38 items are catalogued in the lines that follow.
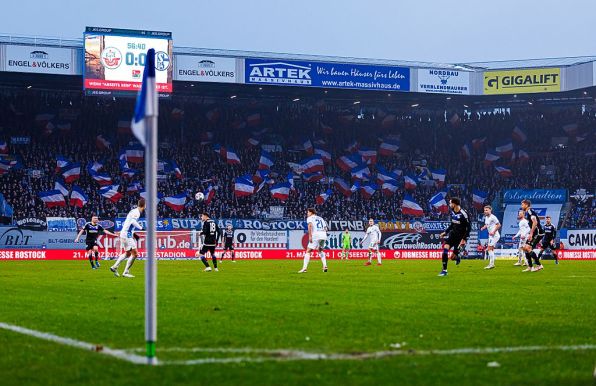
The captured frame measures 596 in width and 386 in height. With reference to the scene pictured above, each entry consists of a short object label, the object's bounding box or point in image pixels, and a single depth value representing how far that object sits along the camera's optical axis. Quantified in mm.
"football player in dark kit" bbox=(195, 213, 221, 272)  35500
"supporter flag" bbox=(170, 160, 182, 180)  66438
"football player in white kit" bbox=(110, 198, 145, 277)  29172
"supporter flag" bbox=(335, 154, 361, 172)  72000
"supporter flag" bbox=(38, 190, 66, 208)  61438
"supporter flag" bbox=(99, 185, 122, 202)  63062
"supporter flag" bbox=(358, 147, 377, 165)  73500
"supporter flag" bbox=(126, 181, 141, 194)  64125
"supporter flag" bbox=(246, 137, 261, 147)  71862
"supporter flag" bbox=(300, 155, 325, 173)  70688
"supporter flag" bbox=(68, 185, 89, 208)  61766
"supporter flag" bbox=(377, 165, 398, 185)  72125
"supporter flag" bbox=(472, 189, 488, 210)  71625
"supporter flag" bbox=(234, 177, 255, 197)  66750
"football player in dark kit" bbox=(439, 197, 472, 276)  29125
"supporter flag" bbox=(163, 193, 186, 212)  64188
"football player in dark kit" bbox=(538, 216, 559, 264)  40919
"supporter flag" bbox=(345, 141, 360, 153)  73500
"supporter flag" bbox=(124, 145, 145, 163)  66750
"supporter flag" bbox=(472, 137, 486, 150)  76688
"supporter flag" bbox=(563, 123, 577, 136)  76562
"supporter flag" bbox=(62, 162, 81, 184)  63312
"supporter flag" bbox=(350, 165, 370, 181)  71562
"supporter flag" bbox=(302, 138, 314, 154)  72688
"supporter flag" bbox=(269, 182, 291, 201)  67500
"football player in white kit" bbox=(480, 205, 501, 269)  37344
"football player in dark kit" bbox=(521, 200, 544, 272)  32281
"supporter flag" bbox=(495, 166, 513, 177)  74050
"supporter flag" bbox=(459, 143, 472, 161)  76062
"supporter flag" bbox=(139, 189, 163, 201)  64850
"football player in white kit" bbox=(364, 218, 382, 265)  45638
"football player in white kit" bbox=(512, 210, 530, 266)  38750
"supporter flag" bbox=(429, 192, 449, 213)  70250
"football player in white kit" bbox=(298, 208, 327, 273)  32656
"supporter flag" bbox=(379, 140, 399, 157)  74750
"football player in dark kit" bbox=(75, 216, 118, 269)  39503
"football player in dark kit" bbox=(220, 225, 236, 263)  51906
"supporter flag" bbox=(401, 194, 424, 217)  69700
